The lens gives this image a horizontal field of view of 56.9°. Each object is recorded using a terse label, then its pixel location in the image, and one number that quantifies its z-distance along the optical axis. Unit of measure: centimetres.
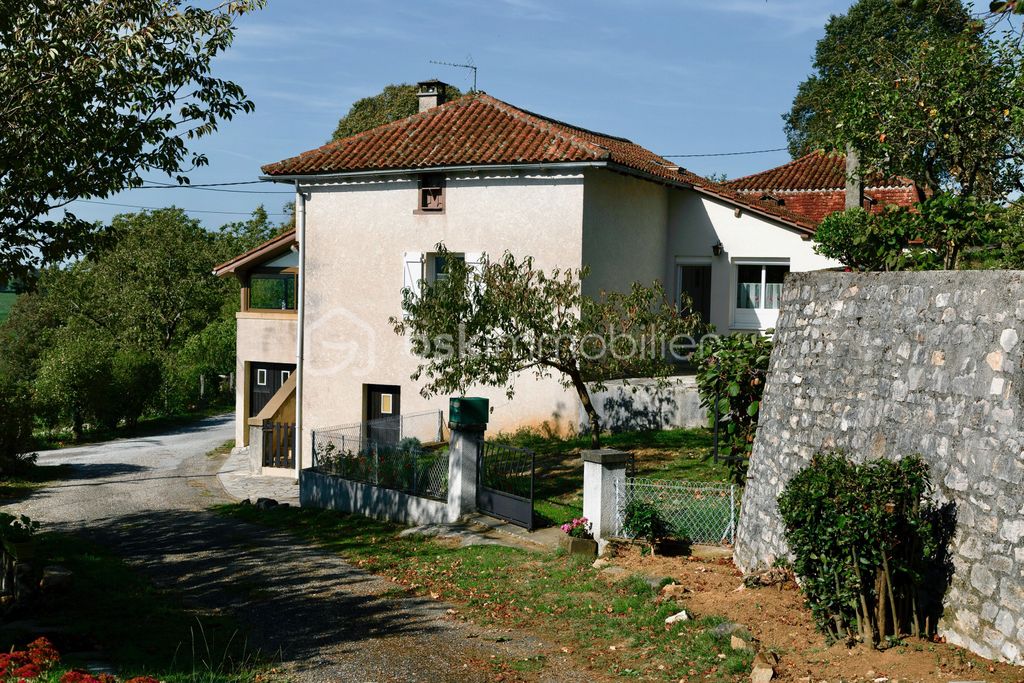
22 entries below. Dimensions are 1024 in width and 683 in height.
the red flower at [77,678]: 578
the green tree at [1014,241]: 944
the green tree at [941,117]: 1508
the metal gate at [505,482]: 1343
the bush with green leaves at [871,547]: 710
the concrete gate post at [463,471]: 1406
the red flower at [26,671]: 607
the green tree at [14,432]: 2373
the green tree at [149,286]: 4341
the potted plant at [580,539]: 1155
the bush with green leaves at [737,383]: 1104
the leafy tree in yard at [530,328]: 1620
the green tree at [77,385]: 3097
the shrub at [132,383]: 3369
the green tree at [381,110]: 4106
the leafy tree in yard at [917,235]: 1089
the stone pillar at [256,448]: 2411
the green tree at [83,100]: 1189
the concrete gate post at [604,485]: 1153
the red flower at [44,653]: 672
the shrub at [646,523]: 1103
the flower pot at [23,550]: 1097
